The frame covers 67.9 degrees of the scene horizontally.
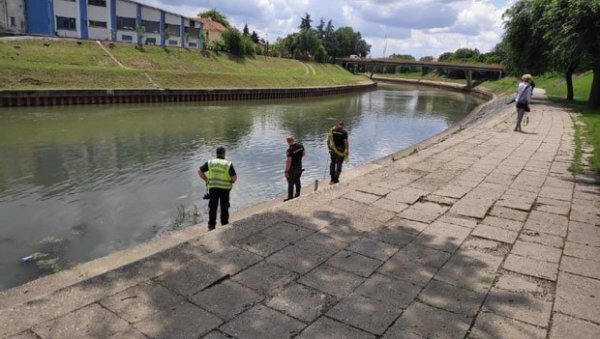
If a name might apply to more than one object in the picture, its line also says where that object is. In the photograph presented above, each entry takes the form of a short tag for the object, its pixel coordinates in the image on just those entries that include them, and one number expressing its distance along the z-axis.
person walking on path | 14.04
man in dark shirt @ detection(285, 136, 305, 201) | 10.01
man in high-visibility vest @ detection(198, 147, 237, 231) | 7.61
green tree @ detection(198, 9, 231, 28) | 94.94
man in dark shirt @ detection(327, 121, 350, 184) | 11.16
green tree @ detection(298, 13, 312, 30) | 110.75
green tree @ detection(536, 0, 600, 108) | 19.91
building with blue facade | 51.62
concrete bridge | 75.26
